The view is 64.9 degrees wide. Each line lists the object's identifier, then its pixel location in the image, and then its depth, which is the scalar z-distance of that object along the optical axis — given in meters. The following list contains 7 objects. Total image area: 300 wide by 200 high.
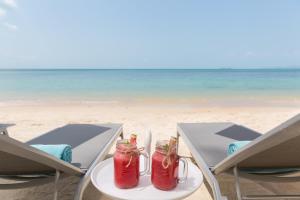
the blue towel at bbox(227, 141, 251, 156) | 1.66
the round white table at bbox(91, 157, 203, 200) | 0.99
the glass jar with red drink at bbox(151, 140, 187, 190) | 0.97
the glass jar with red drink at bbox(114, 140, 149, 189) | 1.00
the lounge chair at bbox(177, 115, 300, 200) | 0.99
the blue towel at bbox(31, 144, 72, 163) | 1.54
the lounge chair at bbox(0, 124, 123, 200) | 1.02
